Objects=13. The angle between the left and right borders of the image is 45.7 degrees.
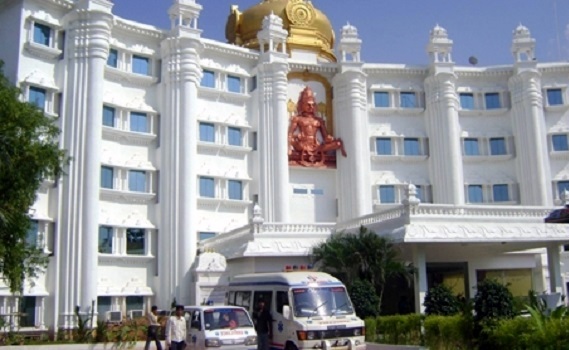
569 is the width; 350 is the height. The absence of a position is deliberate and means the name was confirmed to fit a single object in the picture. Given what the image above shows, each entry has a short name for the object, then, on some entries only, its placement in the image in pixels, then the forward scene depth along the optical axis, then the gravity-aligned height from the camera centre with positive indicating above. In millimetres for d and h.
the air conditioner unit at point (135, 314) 33531 -1124
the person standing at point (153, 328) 20214 -1112
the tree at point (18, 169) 20141 +3798
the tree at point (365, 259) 27156 +1052
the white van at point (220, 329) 18453 -1099
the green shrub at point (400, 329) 20406 -1371
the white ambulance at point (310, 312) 17734 -690
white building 31266 +7600
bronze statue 40469 +8721
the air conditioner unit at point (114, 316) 32562 -1171
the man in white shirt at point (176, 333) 17688 -1110
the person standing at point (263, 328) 18188 -1069
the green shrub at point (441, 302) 22703 -623
